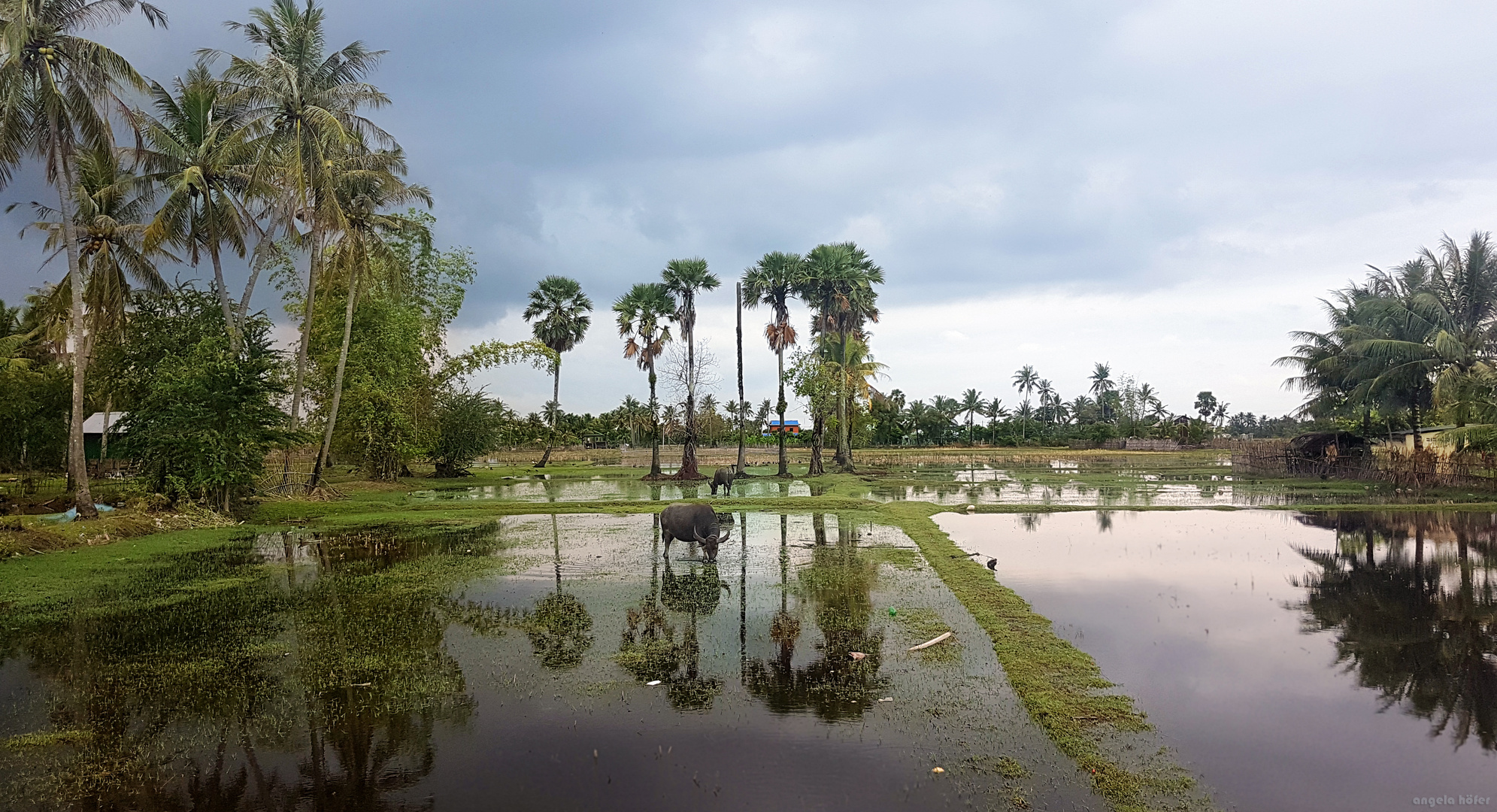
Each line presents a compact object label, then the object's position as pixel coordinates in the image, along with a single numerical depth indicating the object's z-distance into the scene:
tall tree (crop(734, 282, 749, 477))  34.47
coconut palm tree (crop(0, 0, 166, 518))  15.64
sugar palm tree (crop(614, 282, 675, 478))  37.59
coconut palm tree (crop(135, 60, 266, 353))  22.11
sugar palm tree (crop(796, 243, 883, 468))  37.62
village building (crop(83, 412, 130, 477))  23.45
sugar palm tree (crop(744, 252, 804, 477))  37.50
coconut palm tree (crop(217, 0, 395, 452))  22.47
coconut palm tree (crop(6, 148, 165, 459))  22.44
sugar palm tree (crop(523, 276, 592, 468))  49.62
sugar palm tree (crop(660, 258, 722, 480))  36.84
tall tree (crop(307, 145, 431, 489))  25.58
